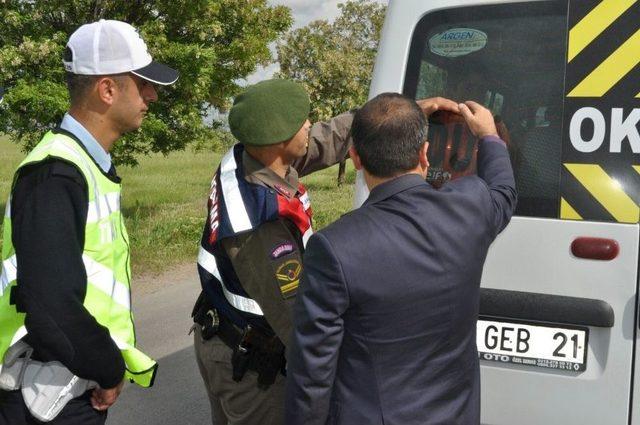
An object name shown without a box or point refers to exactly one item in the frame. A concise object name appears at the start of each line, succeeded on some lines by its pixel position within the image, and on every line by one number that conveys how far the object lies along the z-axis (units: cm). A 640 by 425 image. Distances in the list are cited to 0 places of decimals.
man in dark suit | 181
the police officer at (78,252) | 192
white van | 254
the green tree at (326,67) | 2105
